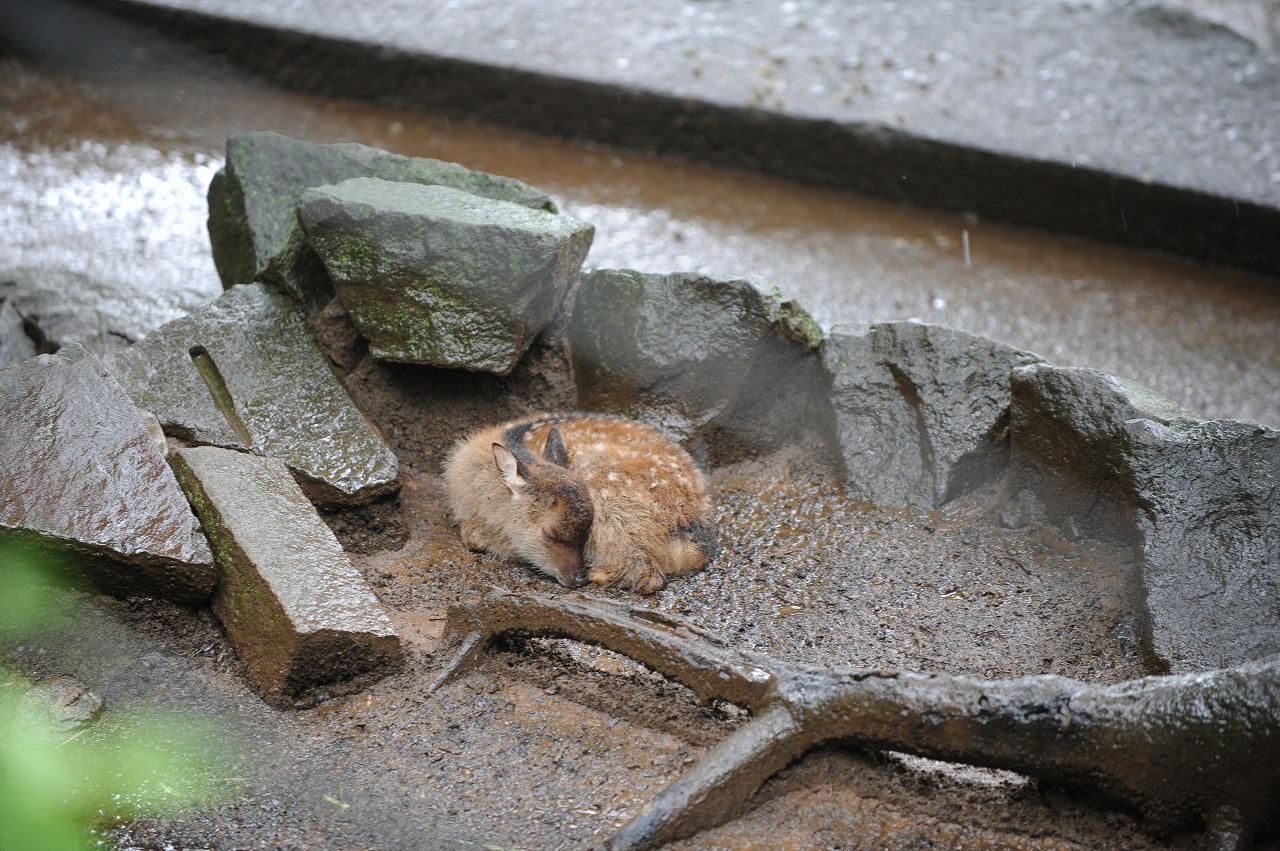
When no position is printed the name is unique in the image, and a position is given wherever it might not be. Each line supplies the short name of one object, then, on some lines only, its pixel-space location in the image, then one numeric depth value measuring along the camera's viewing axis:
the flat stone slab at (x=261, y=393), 8.34
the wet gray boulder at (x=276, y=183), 9.69
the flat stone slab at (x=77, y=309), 10.79
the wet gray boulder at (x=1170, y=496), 6.94
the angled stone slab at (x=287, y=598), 6.59
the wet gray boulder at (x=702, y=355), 9.15
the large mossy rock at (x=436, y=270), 8.58
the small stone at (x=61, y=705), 6.17
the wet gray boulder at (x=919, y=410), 8.54
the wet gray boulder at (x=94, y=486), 6.77
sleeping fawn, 7.98
